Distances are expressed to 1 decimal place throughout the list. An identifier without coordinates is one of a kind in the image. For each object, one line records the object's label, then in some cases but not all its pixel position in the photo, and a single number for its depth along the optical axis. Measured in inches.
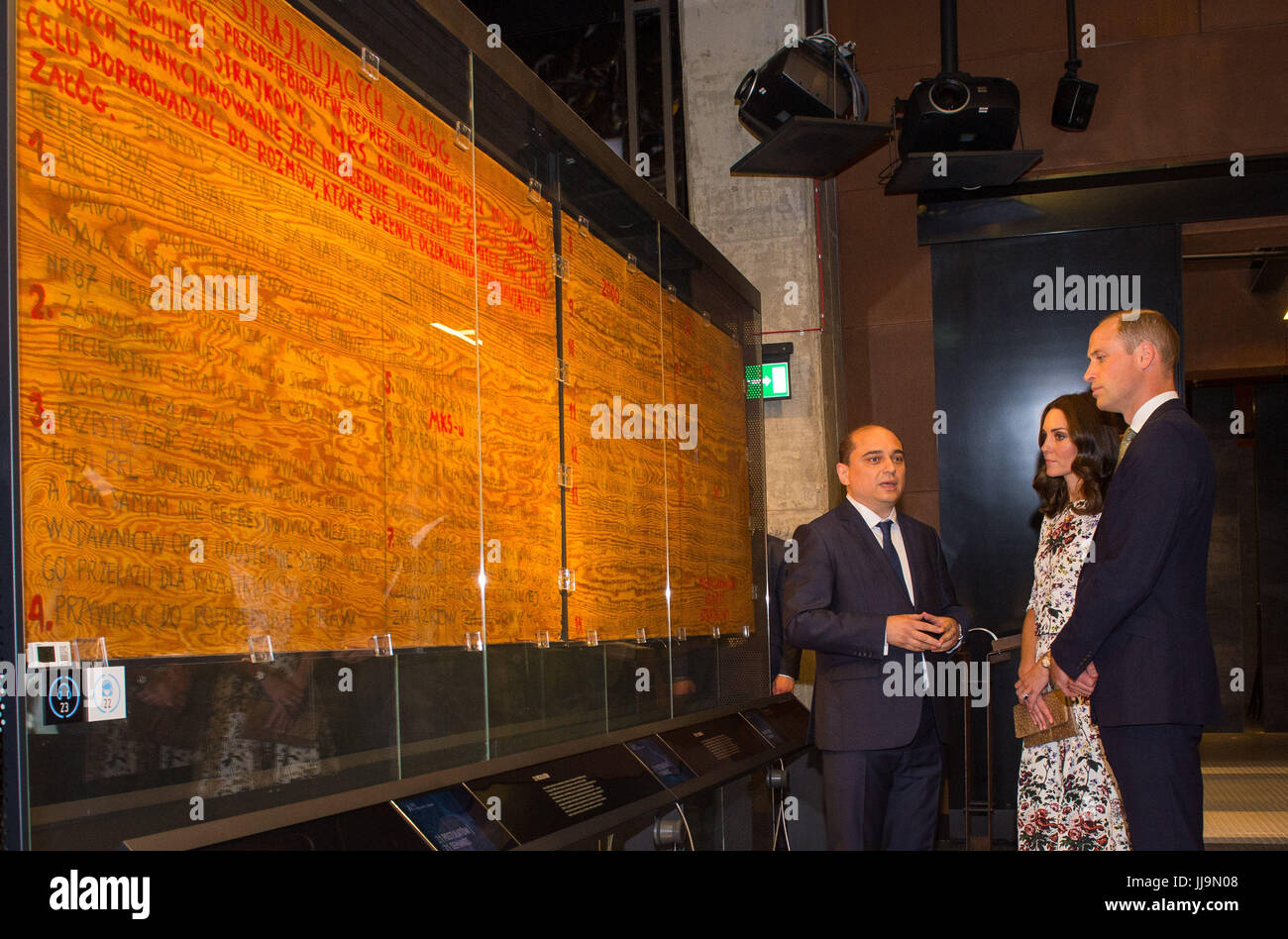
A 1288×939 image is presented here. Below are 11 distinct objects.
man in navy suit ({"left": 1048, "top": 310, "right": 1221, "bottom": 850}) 96.7
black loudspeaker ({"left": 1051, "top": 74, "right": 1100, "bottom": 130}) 227.8
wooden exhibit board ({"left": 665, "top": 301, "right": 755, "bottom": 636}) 155.3
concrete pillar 226.2
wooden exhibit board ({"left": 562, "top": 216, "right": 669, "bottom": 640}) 119.0
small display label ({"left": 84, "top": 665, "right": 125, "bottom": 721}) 52.0
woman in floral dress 126.6
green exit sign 226.2
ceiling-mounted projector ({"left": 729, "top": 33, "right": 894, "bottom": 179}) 189.3
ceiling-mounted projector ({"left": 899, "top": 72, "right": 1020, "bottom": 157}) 203.2
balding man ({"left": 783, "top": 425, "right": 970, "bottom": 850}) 130.5
